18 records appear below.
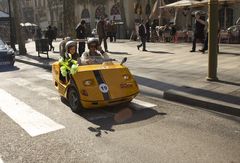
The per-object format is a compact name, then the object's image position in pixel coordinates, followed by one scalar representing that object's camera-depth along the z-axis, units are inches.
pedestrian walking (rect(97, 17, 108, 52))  808.3
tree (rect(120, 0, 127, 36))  1405.5
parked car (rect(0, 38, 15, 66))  657.0
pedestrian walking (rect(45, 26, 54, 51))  978.3
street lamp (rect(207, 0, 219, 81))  375.2
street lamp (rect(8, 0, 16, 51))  1051.3
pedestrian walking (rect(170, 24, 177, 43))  950.3
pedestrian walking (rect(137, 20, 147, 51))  767.1
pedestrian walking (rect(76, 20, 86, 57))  719.7
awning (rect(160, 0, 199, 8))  850.1
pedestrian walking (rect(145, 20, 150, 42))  984.3
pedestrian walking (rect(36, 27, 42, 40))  1132.8
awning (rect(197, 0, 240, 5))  784.6
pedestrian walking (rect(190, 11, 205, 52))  661.9
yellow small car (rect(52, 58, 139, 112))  290.0
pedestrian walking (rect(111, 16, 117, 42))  1150.7
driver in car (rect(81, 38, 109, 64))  327.0
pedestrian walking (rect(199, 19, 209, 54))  645.3
